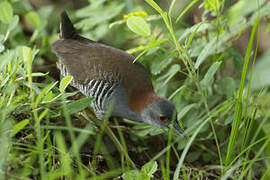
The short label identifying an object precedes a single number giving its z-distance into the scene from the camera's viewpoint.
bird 5.89
